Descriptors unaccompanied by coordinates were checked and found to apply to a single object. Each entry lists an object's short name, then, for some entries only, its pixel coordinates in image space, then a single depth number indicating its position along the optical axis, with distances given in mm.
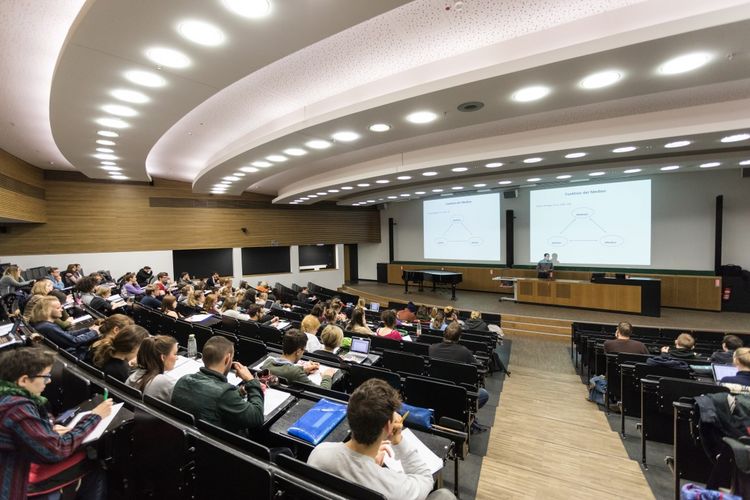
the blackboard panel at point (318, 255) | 17014
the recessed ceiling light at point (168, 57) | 3084
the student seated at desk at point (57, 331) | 3740
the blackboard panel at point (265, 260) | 14867
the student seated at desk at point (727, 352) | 4395
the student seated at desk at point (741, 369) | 3160
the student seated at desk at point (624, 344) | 4934
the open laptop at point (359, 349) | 4266
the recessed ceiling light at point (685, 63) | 3220
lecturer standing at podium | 11680
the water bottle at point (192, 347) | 3861
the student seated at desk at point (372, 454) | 1514
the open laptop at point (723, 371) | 3383
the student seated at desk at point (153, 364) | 2459
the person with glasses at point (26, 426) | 1591
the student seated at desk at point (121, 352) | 2779
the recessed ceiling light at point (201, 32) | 2699
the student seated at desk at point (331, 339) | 4176
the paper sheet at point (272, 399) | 2271
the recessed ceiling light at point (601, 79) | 3525
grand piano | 13602
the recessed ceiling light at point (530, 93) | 3850
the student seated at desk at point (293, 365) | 2934
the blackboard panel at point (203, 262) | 13039
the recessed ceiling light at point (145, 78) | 3523
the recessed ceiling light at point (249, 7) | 2451
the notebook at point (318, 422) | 1955
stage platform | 8727
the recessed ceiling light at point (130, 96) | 3971
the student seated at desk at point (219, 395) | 2045
